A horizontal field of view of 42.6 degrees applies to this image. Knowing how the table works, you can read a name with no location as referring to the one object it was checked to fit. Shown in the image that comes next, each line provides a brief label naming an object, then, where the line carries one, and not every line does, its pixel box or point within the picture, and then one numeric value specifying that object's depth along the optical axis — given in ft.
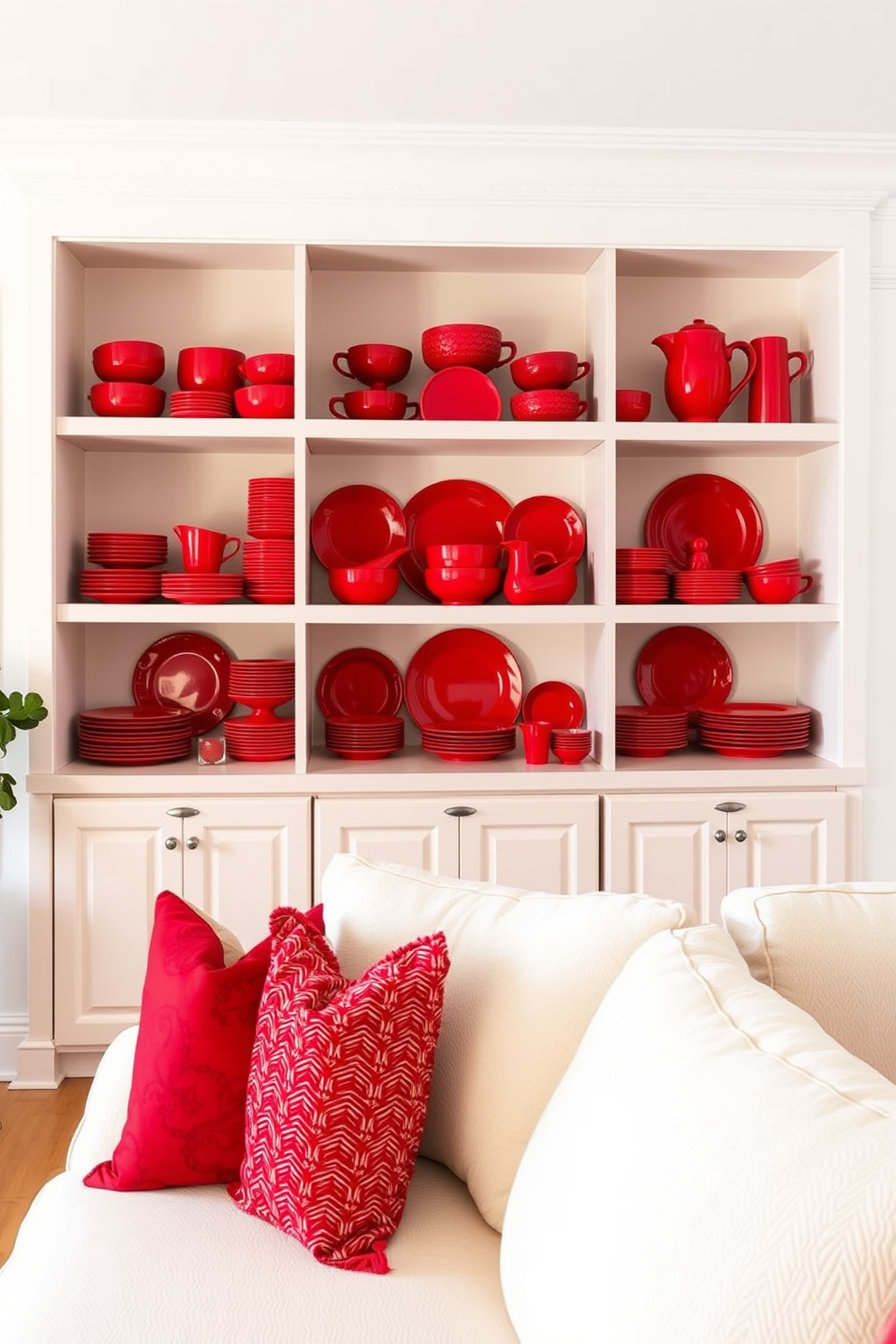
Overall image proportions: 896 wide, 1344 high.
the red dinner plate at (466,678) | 11.67
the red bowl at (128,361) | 10.44
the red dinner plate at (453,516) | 11.53
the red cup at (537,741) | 10.65
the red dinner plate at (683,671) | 11.80
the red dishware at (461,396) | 10.96
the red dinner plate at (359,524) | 11.48
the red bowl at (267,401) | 10.37
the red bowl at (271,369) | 10.46
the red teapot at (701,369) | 10.74
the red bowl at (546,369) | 10.59
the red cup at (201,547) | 10.49
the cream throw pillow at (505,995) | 4.93
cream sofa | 3.00
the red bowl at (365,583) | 10.61
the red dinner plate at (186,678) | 11.46
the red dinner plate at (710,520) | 11.69
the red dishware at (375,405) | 10.59
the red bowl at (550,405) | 10.50
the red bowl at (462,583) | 10.69
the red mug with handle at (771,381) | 10.83
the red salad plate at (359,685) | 11.61
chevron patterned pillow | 4.62
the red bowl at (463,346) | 10.71
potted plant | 9.47
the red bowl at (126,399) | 10.36
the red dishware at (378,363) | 10.70
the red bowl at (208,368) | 10.50
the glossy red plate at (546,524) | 11.57
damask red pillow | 5.10
